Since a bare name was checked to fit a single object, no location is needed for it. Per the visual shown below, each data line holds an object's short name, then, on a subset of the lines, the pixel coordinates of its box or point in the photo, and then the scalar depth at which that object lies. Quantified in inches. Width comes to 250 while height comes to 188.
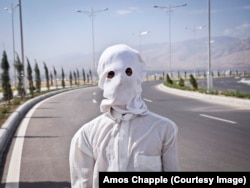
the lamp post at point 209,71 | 941.2
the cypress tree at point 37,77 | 1209.2
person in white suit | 87.4
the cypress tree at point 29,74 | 1074.2
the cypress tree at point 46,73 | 1462.4
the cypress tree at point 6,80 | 815.1
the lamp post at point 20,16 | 1067.9
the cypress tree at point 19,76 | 964.0
